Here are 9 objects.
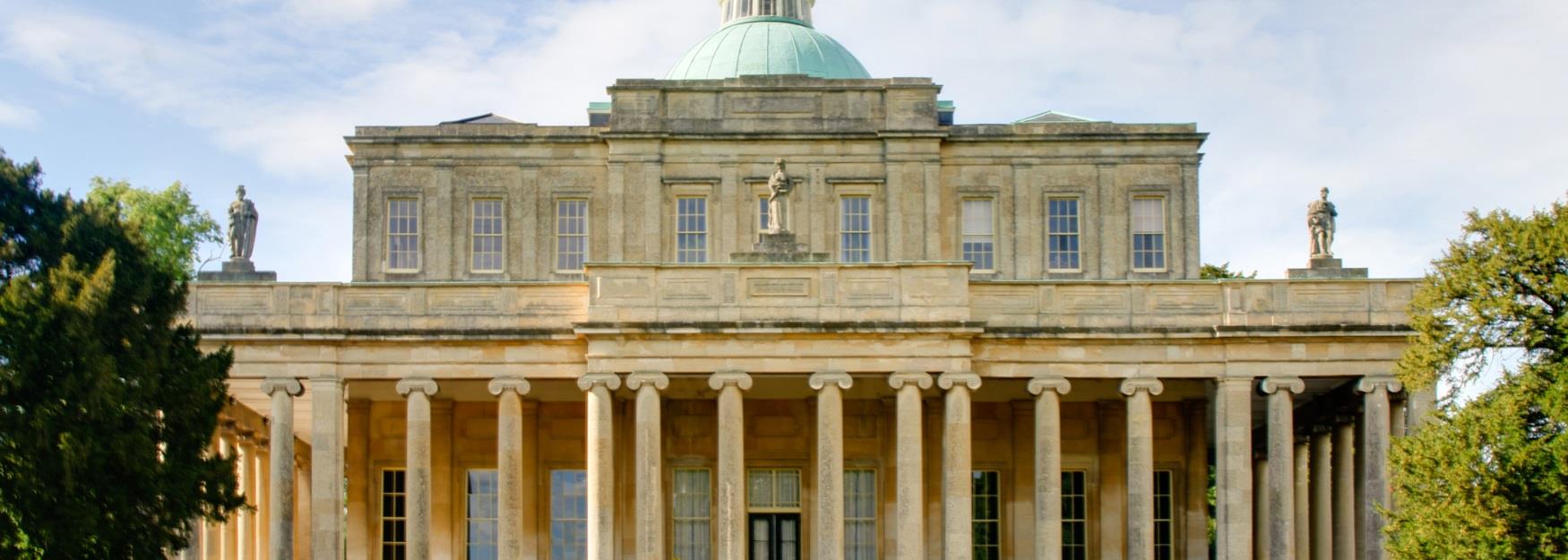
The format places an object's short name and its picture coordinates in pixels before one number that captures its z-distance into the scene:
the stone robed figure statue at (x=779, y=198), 39.31
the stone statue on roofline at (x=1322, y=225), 42.25
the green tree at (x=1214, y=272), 63.84
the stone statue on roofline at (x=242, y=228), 41.59
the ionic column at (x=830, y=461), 37.44
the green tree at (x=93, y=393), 29.86
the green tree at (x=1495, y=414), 31.47
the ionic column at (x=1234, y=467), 38.75
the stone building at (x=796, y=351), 38.00
